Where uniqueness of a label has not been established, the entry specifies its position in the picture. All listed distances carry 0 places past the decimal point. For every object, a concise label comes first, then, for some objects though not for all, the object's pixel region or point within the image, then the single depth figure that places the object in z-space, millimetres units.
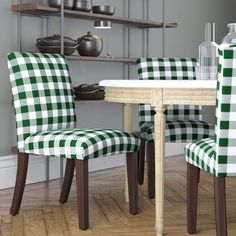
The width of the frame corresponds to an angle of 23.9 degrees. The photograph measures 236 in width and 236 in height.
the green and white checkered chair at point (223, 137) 2139
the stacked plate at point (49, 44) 3715
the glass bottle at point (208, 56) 2980
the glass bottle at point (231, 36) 2895
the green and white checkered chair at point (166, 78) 3506
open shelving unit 3679
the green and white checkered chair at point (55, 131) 2732
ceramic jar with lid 4004
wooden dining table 2539
